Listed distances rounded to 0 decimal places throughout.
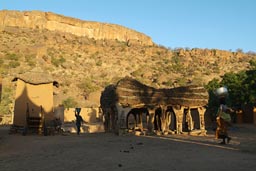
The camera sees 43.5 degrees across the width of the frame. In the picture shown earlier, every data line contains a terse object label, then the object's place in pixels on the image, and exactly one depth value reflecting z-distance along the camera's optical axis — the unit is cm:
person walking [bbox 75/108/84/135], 2090
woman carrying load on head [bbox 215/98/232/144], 1331
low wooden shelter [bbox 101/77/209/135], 1984
